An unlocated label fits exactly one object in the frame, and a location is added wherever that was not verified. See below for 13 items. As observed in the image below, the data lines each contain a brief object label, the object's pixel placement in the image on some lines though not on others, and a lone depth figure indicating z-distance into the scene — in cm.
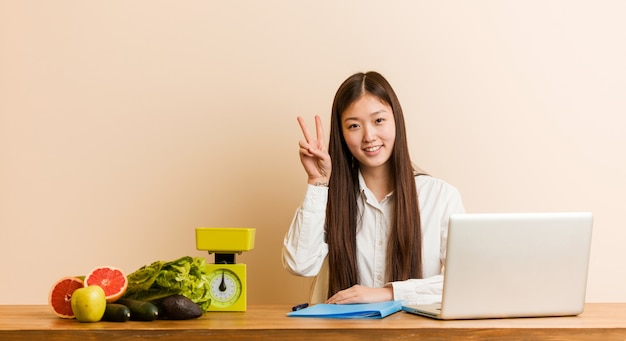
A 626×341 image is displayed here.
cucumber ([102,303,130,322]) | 210
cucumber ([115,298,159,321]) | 212
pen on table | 233
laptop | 208
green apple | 210
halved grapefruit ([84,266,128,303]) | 222
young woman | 294
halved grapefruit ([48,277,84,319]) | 219
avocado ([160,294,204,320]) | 213
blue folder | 218
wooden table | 196
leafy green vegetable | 221
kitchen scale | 239
